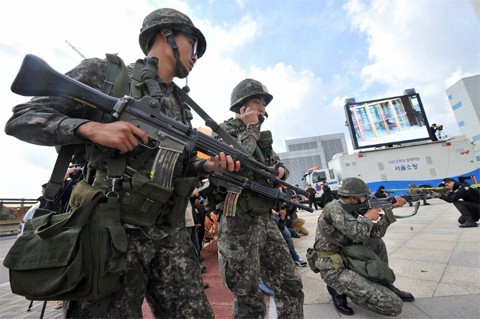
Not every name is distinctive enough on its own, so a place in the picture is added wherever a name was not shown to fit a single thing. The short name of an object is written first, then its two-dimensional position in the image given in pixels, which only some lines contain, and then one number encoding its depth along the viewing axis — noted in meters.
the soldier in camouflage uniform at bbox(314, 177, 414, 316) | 2.53
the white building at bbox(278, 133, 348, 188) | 50.91
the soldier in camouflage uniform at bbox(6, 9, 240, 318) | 1.09
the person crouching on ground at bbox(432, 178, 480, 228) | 6.58
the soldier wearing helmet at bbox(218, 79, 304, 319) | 1.92
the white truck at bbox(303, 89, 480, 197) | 14.75
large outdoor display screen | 17.28
